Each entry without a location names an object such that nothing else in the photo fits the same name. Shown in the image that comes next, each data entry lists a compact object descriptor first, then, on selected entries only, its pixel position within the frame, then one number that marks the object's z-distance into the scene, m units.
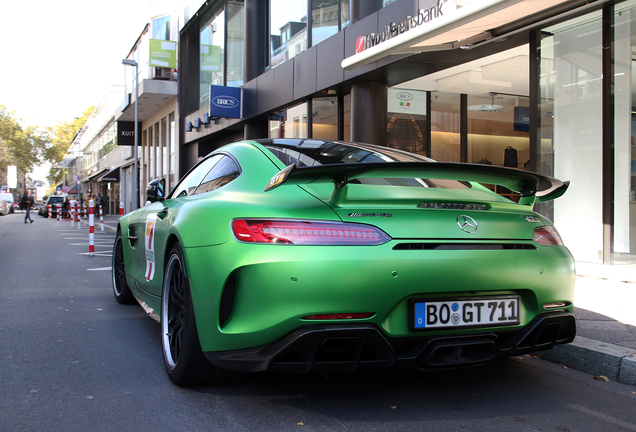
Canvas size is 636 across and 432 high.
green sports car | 2.27
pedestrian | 30.39
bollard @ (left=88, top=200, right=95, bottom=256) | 10.83
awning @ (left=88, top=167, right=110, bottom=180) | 56.06
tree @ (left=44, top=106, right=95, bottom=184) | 104.56
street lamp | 29.11
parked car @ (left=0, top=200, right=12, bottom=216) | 51.83
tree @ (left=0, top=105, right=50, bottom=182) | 87.06
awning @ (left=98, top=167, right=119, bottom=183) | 47.66
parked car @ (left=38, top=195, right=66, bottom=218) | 47.28
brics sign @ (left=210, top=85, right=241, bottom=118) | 17.14
